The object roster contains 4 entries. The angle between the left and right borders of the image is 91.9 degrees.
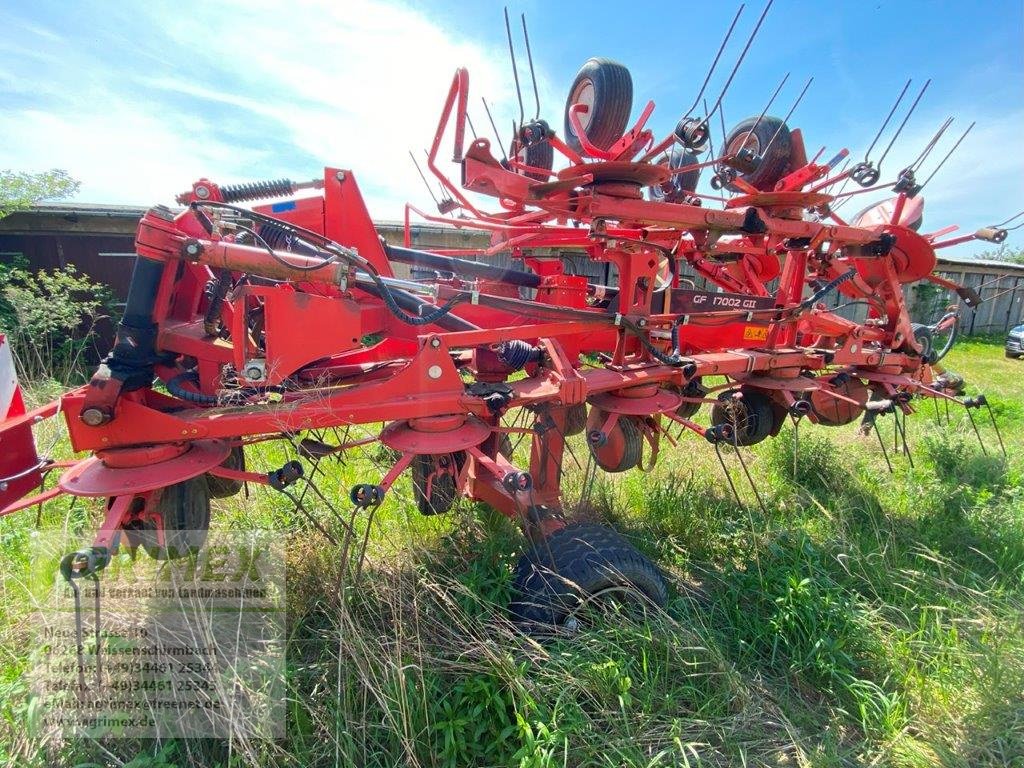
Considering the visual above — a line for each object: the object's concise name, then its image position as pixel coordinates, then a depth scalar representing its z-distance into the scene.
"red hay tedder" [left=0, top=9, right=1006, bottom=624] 2.15
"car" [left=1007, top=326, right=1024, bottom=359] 13.56
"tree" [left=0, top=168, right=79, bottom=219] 7.34
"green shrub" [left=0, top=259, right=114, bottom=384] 6.48
